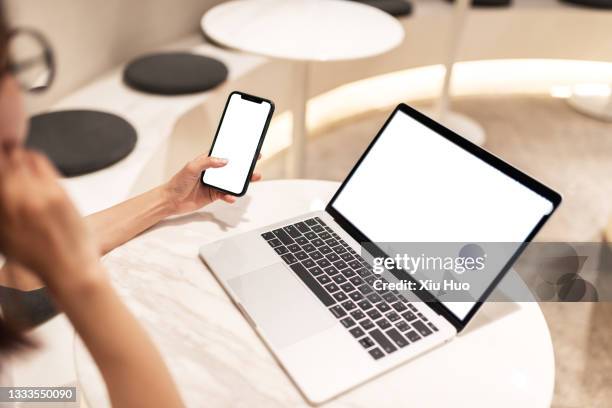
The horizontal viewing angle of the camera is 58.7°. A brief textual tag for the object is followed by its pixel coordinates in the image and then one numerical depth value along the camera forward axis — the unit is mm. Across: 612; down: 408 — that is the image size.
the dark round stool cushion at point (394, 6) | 2697
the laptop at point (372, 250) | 704
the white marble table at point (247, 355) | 662
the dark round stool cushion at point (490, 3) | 3113
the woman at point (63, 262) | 414
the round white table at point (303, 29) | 1459
